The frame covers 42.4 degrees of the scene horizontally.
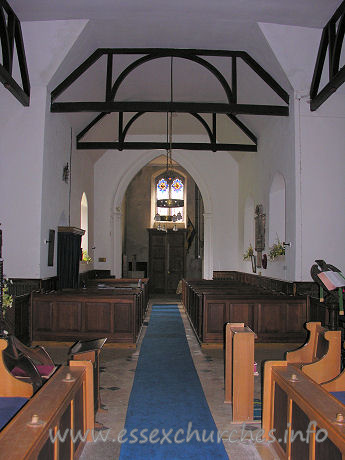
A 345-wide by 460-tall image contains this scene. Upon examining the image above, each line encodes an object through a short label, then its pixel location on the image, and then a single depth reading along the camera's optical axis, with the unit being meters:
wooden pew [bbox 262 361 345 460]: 2.16
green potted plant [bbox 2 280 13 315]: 4.60
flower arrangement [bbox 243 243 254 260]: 11.65
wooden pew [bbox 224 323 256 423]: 3.72
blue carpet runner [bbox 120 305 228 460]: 3.20
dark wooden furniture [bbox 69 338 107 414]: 3.65
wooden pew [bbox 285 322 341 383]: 3.50
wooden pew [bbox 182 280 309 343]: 6.97
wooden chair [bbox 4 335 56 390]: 3.23
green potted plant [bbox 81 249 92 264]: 11.91
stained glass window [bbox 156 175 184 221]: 17.31
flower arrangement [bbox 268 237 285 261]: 8.49
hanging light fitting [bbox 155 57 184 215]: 10.92
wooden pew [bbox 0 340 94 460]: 1.95
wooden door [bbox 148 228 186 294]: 17.48
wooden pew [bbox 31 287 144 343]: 6.98
